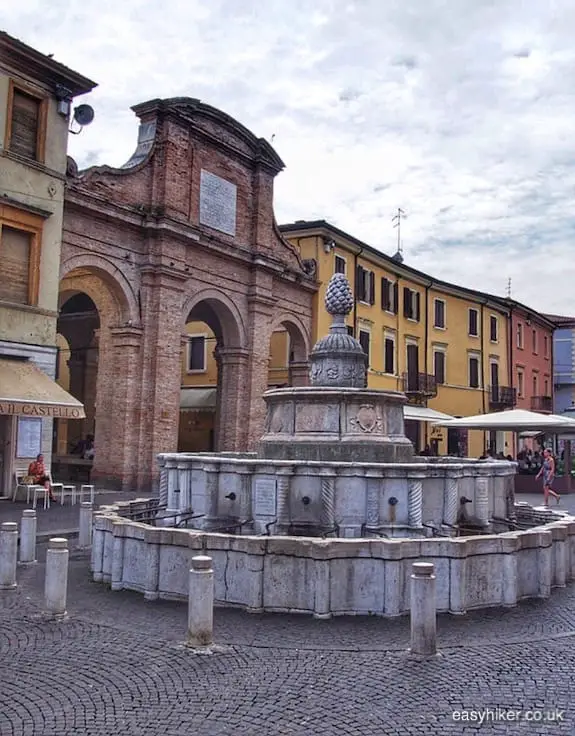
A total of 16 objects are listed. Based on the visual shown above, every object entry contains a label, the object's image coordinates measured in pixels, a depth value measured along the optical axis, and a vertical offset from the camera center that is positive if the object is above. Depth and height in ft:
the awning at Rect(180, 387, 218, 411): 101.11 +5.91
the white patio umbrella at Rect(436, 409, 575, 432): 76.33 +2.81
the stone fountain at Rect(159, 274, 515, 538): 29.22 -1.53
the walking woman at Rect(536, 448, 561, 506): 67.85 -2.25
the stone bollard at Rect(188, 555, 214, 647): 20.21 -4.54
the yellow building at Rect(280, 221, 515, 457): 102.50 +19.17
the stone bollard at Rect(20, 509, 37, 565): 33.27 -4.66
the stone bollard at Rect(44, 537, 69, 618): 23.47 -4.63
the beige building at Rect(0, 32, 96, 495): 56.54 +16.80
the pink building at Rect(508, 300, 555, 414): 151.12 +20.06
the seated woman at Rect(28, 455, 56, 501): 55.36 -2.84
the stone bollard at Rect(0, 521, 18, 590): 27.27 -4.47
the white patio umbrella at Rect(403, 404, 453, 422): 97.41 +4.44
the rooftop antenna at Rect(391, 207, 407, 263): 141.26 +37.54
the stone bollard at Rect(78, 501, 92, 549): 37.86 -4.52
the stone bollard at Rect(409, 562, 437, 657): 19.63 -4.50
